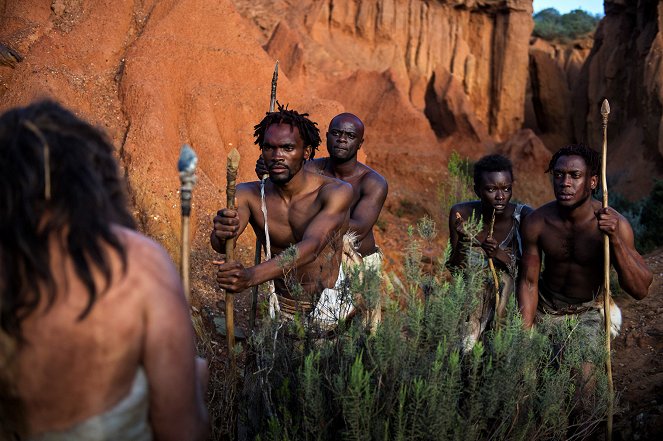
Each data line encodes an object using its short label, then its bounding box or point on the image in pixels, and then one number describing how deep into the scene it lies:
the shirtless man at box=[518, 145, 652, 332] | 5.00
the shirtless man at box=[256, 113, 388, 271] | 5.84
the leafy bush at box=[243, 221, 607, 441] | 3.23
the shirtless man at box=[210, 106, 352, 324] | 4.14
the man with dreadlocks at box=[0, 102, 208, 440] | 1.68
